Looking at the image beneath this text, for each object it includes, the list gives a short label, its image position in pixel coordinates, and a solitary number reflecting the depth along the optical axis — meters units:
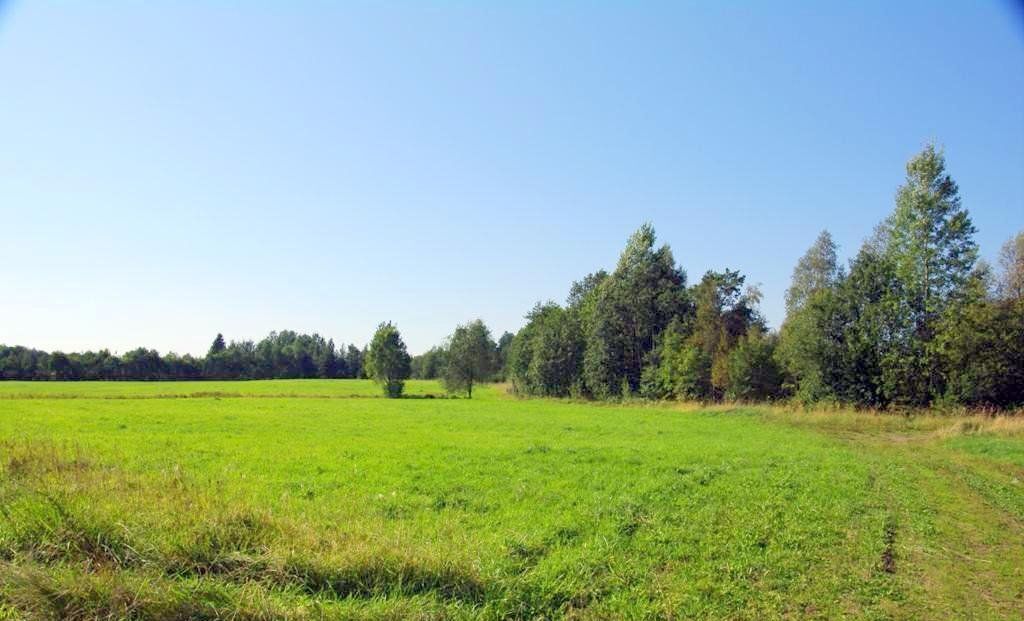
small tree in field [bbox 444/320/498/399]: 74.12
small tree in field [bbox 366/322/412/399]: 70.38
